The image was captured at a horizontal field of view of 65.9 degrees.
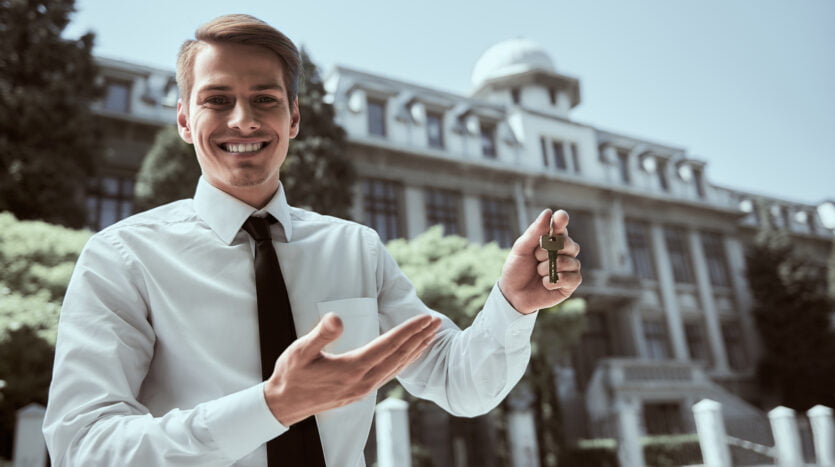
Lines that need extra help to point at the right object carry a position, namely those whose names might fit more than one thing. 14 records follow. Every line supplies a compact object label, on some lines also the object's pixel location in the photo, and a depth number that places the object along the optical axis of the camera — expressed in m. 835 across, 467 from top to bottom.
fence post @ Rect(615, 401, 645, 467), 14.96
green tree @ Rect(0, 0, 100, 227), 12.61
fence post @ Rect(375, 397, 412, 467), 9.89
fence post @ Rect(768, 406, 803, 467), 13.99
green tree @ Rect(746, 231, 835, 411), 24.30
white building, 19.98
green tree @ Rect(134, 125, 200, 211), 14.04
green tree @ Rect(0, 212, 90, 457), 8.55
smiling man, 1.30
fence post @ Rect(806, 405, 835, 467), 14.49
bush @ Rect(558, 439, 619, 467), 17.09
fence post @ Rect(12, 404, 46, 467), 8.68
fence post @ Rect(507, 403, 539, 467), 16.12
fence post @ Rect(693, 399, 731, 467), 12.93
